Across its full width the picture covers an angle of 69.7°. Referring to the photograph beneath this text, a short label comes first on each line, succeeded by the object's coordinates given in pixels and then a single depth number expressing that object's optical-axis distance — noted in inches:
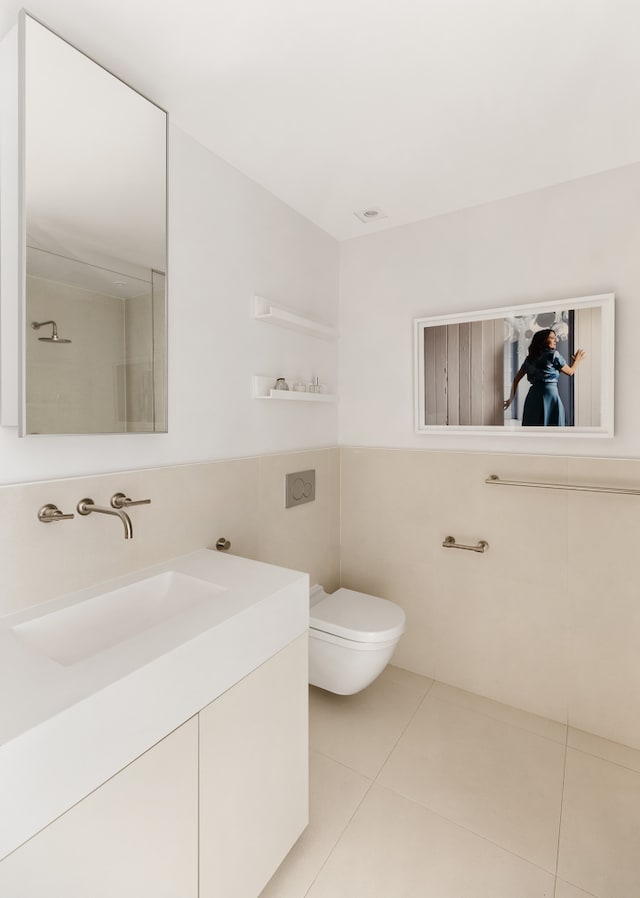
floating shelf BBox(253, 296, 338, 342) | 73.7
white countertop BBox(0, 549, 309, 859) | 26.2
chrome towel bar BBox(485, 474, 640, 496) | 68.8
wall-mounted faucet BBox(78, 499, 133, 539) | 46.0
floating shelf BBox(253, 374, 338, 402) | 74.7
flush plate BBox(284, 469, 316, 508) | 82.0
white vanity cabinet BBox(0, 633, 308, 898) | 28.6
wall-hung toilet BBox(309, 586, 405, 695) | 70.9
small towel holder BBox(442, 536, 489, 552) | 81.8
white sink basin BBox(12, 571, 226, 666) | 43.2
